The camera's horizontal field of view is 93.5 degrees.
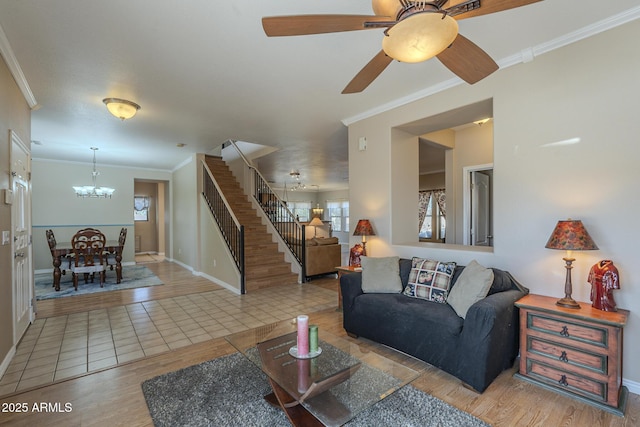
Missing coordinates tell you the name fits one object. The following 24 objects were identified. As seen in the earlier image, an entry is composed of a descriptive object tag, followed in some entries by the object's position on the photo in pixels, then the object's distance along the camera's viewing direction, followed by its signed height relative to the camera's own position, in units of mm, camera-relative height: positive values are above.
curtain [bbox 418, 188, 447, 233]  9164 +373
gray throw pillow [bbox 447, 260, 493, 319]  2463 -648
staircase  5621 -674
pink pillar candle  2016 -840
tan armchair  6051 -898
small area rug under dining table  5176 -1348
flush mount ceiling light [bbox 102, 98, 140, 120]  3561 +1279
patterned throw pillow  2873 -679
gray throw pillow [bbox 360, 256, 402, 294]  3178 -687
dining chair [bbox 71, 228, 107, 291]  5332 -712
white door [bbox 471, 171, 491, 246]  5266 +38
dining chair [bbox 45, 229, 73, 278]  5405 -552
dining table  5273 -721
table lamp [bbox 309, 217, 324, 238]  9834 -311
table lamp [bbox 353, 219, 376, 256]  3941 -237
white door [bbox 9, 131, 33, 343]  2990 -222
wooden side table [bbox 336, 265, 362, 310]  3821 -756
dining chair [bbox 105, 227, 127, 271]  5972 -847
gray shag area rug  1901 -1321
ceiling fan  1393 +968
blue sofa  2197 -981
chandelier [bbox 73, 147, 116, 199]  6797 +554
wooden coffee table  1646 -994
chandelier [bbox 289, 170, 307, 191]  9102 +1201
